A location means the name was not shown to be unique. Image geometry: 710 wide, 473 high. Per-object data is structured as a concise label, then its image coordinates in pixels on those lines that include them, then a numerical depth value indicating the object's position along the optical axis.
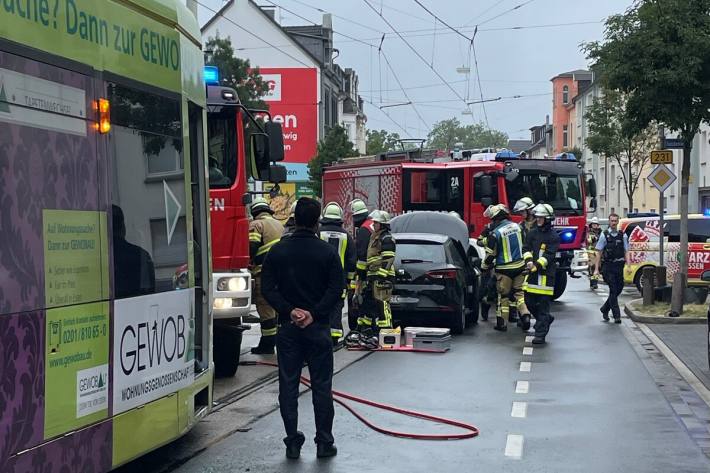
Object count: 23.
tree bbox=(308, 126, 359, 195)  53.38
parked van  24.08
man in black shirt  7.58
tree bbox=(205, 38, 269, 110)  39.19
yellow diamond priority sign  19.91
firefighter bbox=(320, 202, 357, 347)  13.34
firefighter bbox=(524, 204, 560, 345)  14.69
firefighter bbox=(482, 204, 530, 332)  16.33
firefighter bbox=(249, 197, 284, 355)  12.91
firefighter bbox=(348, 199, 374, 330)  14.87
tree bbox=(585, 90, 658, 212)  40.62
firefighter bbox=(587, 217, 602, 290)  27.70
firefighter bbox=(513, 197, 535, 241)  16.83
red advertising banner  63.34
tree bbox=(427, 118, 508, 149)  159.88
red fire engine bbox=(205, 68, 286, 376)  11.27
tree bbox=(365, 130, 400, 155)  72.62
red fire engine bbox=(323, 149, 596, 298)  25.56
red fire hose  8.34
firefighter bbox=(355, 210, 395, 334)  14.52
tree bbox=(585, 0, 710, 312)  17.89
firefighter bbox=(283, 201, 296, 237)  13.10
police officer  18.20
